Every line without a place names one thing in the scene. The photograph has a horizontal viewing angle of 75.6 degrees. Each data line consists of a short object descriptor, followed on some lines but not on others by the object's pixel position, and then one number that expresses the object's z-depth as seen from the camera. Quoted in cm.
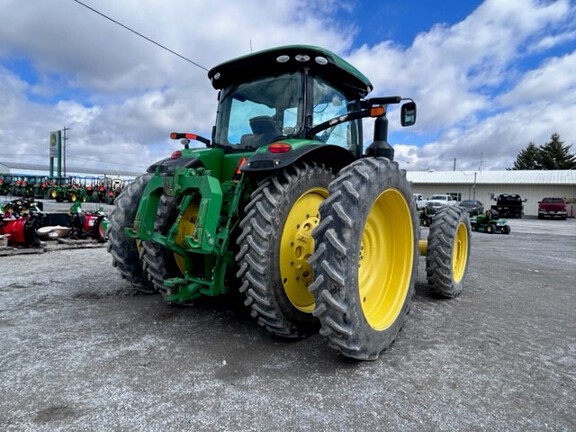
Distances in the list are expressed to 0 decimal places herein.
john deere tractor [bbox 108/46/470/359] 252
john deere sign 4253
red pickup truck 2784
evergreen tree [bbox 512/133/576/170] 5025
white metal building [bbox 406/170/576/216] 3284
